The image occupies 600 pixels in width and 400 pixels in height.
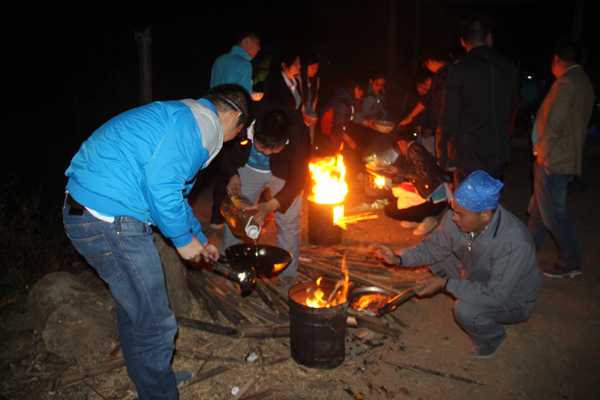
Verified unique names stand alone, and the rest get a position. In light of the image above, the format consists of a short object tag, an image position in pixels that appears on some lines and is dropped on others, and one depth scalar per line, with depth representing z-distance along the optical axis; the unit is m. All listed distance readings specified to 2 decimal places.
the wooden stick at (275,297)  4.65
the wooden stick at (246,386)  3.46
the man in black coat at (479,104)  5.05
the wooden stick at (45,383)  3.47
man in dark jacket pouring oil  3.96
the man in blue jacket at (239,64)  6.22
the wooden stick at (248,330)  4.20
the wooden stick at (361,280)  4.98
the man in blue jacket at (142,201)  2.63
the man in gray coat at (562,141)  4.96
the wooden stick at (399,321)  4.46
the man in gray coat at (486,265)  3.52
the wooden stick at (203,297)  4.56
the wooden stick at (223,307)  4.44
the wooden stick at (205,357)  3.92
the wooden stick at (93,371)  3.64
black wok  4.10
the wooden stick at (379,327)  4.25
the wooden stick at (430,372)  3.67
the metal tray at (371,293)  4.42
